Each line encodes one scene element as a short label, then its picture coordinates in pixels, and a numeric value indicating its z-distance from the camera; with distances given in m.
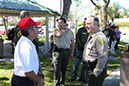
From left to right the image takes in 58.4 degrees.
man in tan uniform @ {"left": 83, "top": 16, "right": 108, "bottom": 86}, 2.05
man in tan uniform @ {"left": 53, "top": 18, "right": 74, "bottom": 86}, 3.12
